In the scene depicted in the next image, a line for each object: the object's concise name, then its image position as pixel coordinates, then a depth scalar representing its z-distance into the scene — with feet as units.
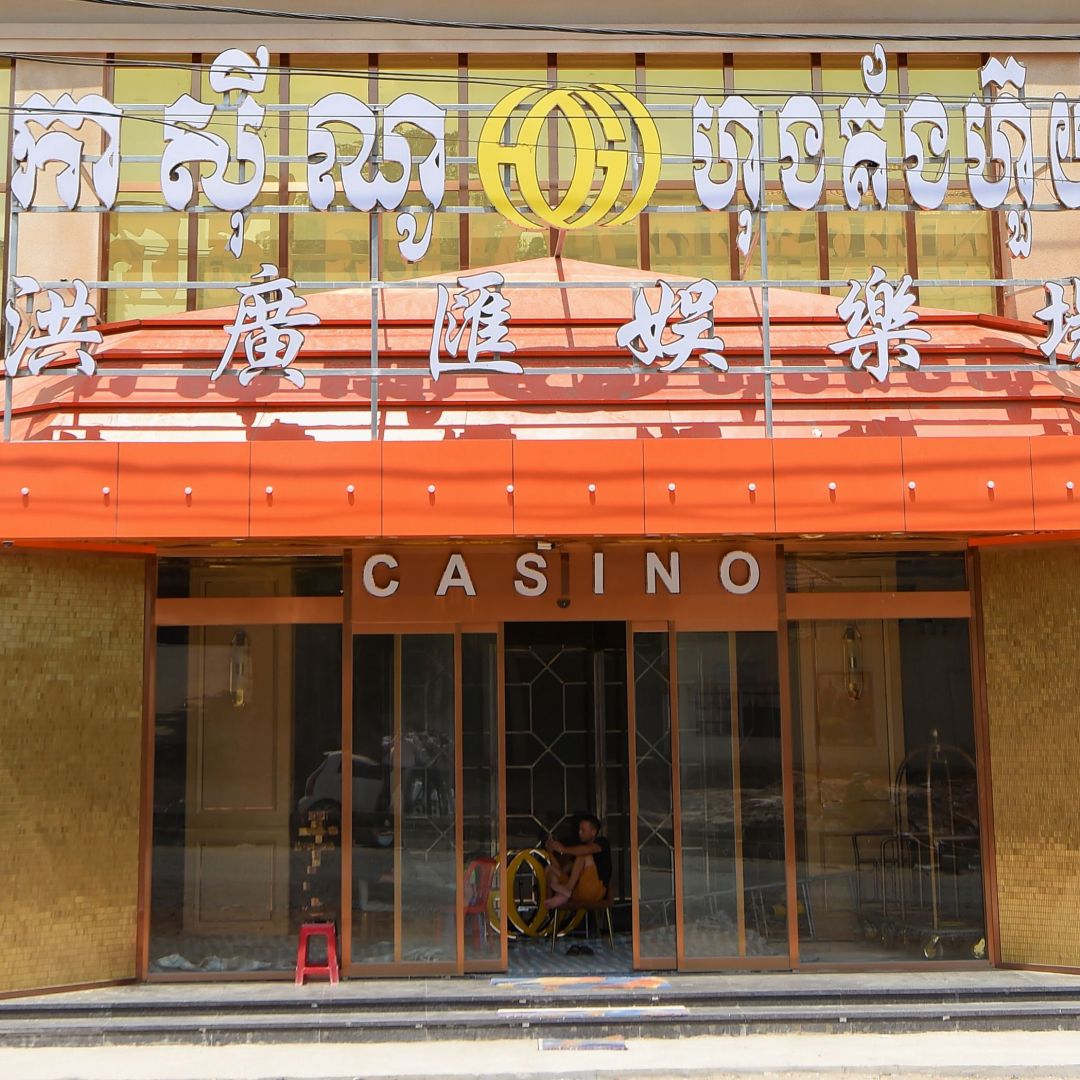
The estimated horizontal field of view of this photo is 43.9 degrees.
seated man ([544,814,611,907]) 42.29
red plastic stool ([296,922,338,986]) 37.32
